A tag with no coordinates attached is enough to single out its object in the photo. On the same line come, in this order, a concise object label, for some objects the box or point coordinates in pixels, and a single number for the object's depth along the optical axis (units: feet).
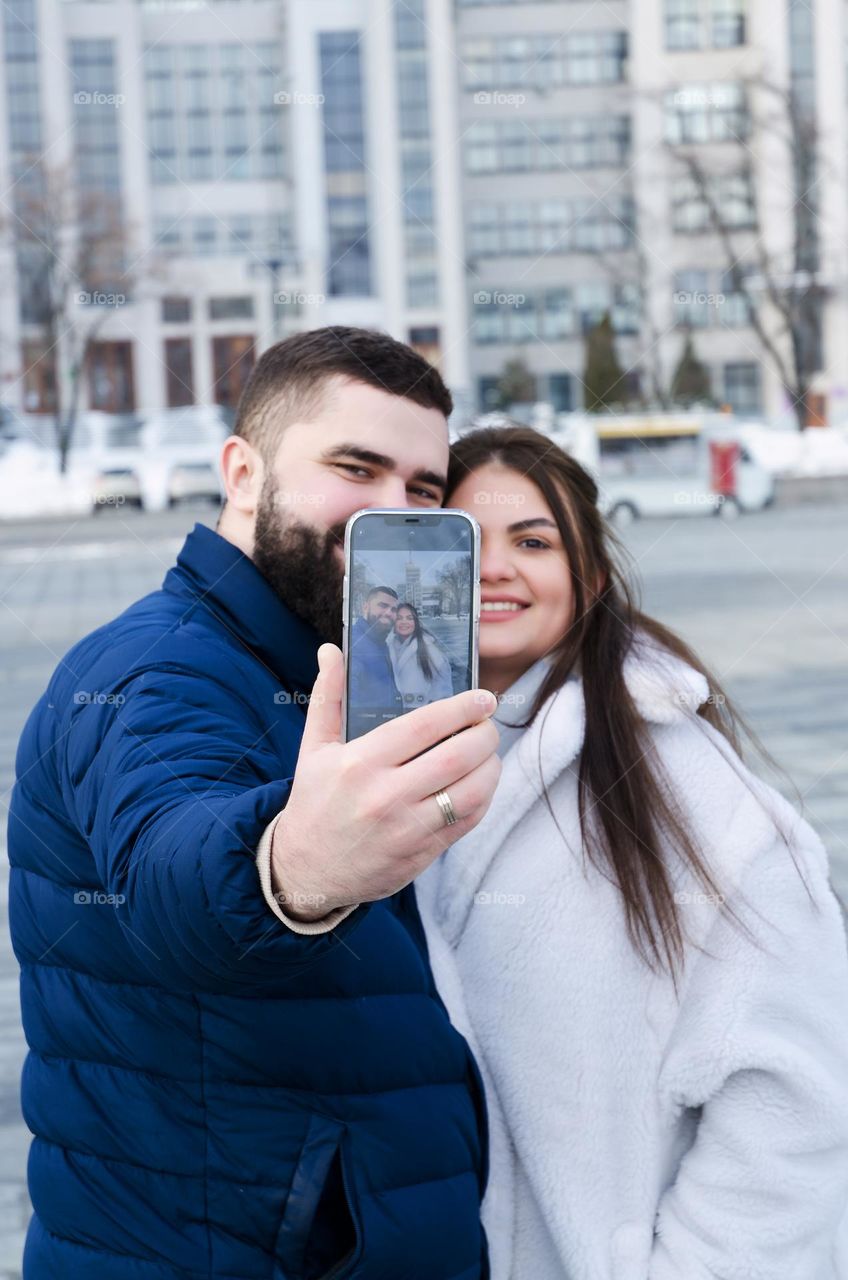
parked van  79.77
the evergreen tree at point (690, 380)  138.00
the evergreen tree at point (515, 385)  152.66
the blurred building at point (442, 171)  149.69
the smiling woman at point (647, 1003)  6.00
